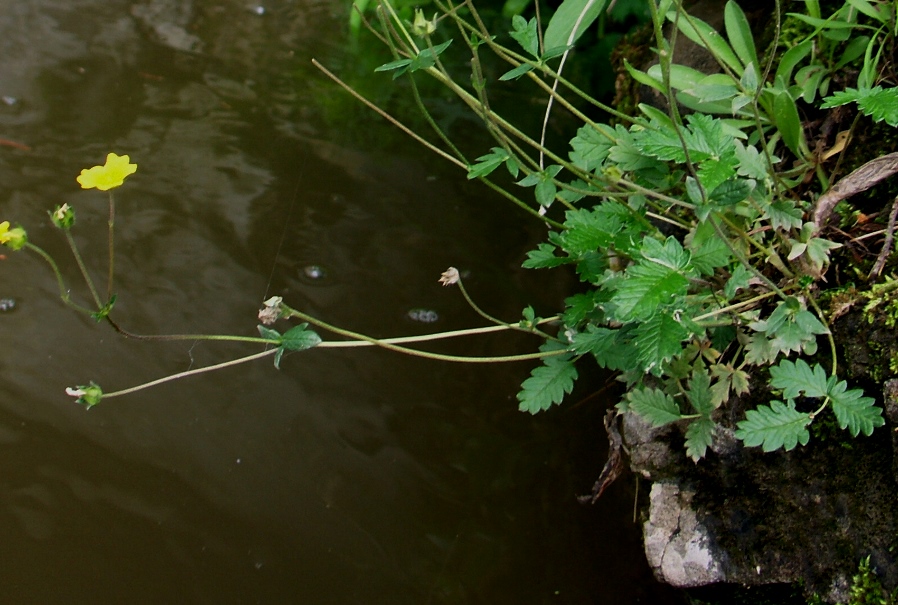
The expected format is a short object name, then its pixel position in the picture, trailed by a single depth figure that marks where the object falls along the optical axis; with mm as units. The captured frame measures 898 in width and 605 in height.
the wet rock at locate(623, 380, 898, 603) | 820
